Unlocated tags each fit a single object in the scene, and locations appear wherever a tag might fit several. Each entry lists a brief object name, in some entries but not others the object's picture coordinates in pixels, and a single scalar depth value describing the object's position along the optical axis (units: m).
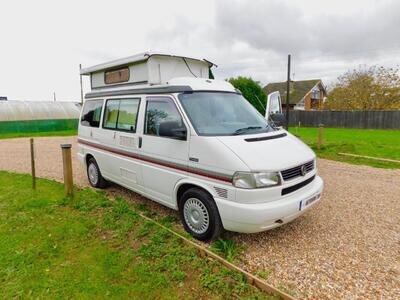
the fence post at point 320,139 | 11.21
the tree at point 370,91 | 29.59
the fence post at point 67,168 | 5.71
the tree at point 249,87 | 24.20
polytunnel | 25.69
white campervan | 3.43
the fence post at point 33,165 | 6.25
